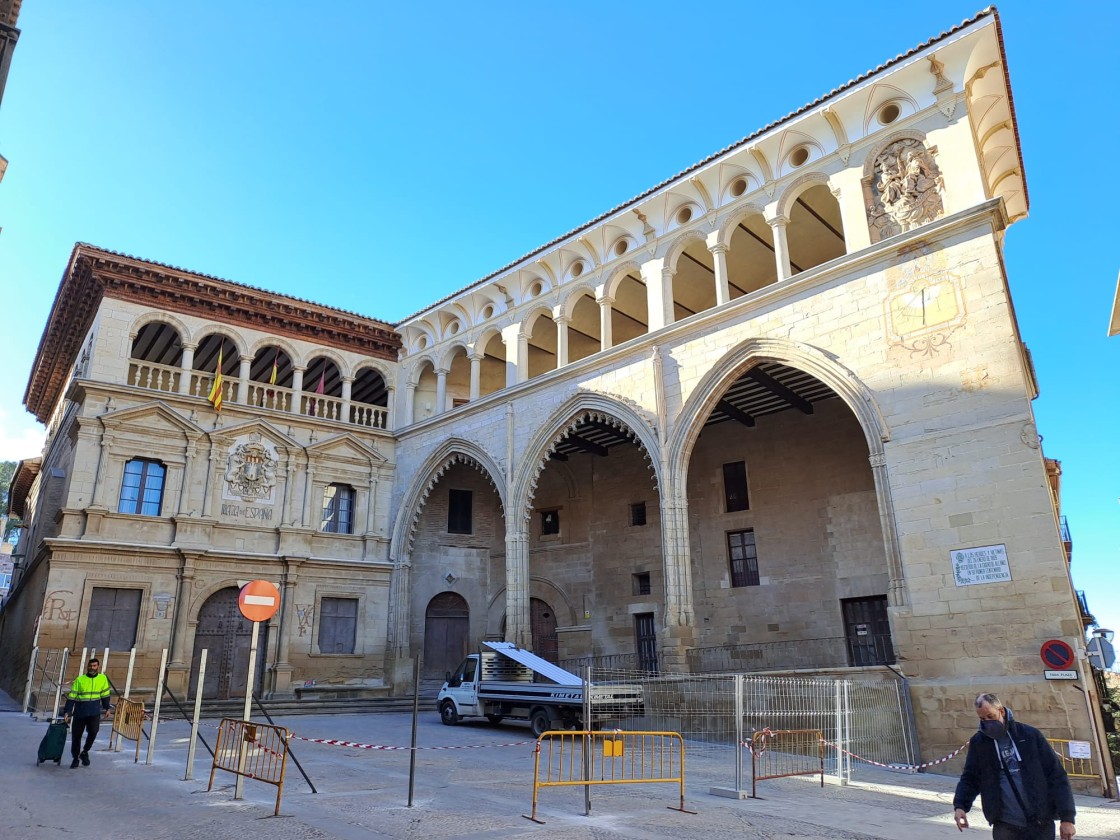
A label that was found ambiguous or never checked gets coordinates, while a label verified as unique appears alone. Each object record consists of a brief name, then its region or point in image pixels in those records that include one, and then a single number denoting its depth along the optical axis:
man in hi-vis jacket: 8.99
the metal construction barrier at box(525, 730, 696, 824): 7.30
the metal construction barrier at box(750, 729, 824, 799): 9.32
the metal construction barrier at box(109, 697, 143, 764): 10.48
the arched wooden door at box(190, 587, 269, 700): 18.97
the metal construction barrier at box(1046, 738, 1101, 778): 10.00
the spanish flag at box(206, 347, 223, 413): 19.86
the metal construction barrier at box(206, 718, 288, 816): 7.15
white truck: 13.60
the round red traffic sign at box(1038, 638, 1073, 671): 10.65
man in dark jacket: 4.20
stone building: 12.33
